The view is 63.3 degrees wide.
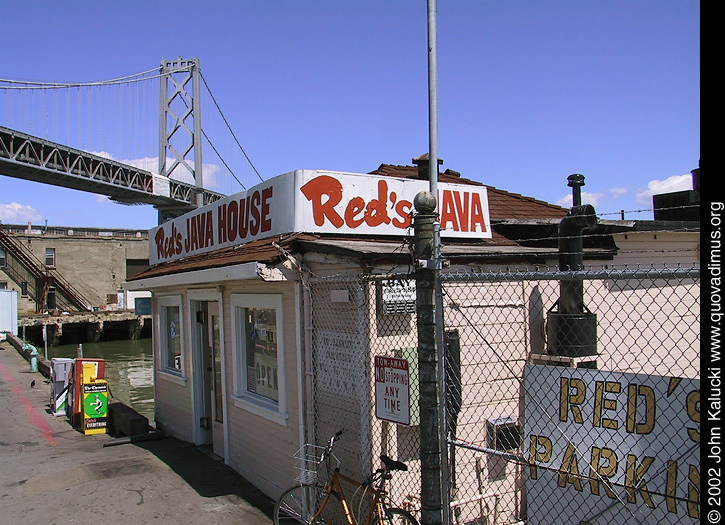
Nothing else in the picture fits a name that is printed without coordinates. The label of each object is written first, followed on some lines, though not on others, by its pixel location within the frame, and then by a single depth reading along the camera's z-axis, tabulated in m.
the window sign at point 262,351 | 6.59
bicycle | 4.35
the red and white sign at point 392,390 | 3.95
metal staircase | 45.03
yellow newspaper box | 10.73
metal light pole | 3.42
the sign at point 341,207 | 6.12
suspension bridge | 48.50
